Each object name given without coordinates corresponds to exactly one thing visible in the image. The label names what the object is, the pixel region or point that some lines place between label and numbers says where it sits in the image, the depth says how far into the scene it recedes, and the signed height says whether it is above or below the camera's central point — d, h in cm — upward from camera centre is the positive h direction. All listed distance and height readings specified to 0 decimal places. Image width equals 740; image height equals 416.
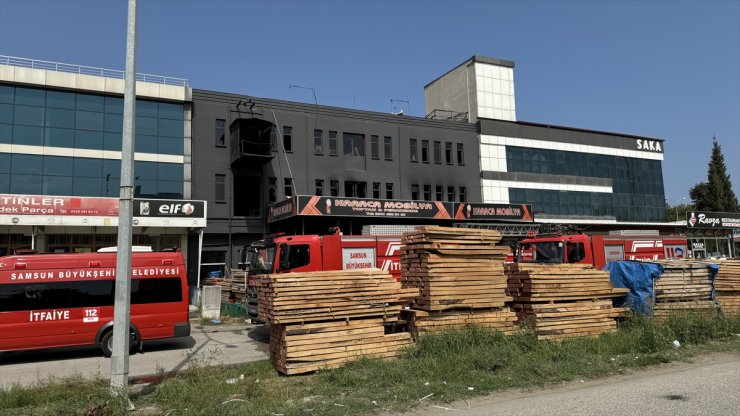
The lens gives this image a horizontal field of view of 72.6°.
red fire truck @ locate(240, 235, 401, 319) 1505 +11
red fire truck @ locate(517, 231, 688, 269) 1866 +17
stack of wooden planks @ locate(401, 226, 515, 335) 1082 -51
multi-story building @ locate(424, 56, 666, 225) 4069 +798
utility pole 781 +46
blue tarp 1288 -82
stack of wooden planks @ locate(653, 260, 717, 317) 1287 -98
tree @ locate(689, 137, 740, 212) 7281 +891
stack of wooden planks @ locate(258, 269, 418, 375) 948 -113
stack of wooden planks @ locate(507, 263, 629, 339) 1156 -111
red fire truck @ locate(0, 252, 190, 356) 1202 -90
